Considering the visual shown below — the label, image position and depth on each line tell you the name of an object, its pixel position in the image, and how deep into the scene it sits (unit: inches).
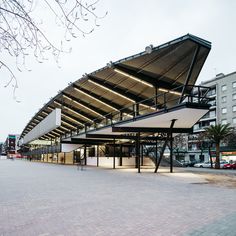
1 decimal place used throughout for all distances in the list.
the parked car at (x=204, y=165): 1825.3
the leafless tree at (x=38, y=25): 138.8
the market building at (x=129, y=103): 679.7
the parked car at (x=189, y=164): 1896.4
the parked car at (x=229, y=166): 1628.9
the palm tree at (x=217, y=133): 1566.2
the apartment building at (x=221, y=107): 2287.2
